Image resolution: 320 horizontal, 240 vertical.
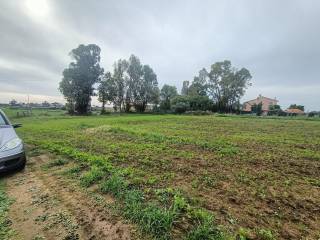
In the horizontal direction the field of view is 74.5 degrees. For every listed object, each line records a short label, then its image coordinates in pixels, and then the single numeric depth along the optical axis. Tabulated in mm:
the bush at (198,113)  49406
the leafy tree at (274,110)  54281
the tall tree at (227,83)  56469
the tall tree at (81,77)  41538
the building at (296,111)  66950
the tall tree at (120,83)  52969
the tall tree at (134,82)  53625
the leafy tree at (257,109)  55550
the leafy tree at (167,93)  62269
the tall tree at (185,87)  75012
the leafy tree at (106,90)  50125
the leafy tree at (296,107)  73644
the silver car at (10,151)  4465
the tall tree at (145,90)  54475
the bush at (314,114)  50606
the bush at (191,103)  53500
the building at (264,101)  79825
